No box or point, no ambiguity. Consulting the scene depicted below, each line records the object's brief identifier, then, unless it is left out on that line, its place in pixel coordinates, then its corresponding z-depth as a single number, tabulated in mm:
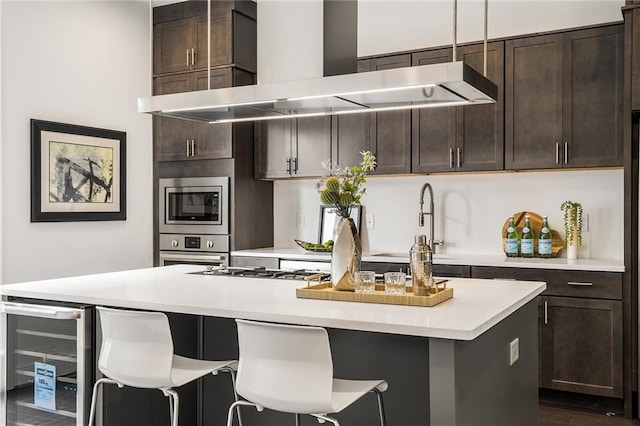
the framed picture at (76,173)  4453
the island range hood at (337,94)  2621
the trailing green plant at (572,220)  4234
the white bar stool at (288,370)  2049
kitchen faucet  4711
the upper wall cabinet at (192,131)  5105
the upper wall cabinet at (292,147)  5008
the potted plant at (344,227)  2617
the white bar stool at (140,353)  2393
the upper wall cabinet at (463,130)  4344
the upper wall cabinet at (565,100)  4004
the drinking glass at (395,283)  2441
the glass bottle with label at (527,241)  4367
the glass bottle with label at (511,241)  4391
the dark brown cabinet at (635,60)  3660
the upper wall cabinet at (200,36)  5083
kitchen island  2014
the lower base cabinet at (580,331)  3781
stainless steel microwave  5109
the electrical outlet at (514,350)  2602
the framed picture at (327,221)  5191
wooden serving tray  2355
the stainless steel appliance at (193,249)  5103
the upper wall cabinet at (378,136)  4657
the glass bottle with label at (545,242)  4316
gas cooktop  3305
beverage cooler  2725
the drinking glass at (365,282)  2506
